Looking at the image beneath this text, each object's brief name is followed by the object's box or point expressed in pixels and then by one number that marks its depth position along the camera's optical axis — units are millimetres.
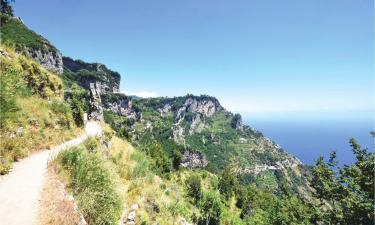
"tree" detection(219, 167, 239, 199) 48597
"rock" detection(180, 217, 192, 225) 15109
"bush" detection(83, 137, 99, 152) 14070
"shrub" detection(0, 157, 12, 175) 8726
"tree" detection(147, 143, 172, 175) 34500
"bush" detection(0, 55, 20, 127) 10808
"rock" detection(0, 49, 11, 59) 15253
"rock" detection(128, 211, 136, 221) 11019
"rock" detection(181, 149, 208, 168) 190388
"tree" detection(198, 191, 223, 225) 24184
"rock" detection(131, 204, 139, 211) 11780
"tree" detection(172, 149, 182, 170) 54562
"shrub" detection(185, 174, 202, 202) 29297
